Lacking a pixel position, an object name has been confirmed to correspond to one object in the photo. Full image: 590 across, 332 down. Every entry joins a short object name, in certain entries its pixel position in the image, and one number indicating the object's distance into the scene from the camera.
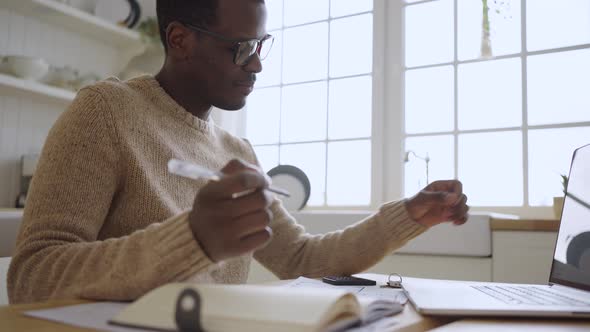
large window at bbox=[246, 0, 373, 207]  2.51
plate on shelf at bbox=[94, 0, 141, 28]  2.71
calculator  0.97
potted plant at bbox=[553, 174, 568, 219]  1.75
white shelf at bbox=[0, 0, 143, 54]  2.34
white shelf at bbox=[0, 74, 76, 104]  2.17
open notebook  0.45
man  0.60
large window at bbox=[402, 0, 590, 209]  2.08
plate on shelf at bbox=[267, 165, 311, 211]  2.30
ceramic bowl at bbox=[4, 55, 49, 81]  2.21
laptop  0.63
